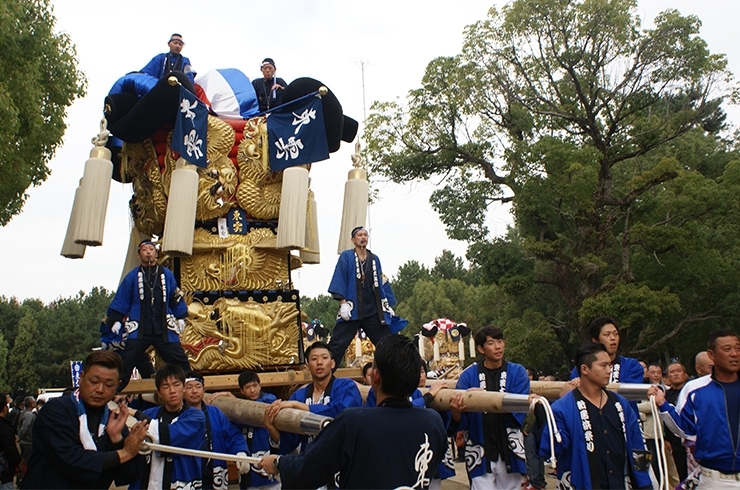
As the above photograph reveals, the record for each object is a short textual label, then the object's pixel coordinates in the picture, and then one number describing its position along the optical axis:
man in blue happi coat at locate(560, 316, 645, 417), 5.13
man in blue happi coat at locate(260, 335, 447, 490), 2.91
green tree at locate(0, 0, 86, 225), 11.01
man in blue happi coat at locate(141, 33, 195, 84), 9.32
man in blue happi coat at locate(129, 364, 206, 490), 5.10
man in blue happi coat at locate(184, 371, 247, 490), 5.45
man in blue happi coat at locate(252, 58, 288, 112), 9.85
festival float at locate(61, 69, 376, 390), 8.33
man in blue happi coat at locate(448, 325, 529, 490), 5.39
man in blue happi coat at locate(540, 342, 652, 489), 4.05
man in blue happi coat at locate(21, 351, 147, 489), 3.45
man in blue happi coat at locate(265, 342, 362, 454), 5.03
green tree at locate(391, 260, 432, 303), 58.75
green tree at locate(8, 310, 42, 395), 45.78
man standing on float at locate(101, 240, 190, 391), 6.97
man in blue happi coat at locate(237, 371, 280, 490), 6.23
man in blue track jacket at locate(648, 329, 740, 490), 4.29
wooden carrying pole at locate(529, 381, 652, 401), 4.51
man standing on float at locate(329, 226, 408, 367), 7.51
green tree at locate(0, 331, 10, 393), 39.97
